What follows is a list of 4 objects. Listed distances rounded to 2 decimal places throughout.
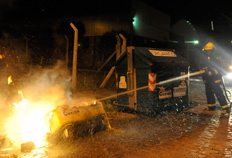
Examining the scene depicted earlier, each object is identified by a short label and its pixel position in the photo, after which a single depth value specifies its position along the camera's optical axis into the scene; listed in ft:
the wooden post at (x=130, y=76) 22.35
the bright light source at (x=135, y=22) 70.76
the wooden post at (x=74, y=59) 26.54
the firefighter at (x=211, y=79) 23.38
